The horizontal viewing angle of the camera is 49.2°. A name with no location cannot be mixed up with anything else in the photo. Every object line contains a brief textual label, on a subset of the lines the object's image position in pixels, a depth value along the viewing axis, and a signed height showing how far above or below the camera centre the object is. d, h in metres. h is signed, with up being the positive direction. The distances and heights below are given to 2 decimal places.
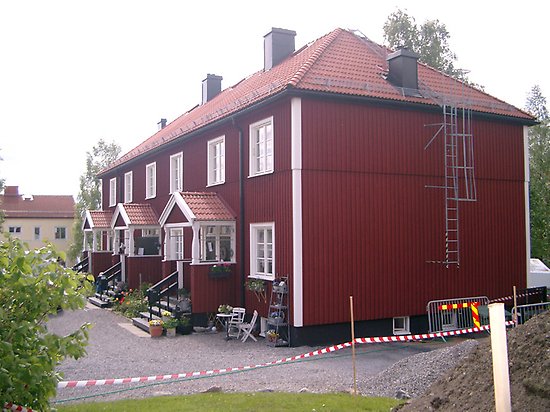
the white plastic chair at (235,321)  15.46 -2.30
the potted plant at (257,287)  15.16 -1.40
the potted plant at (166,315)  16.66 -2.28
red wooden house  14.30 +1.03
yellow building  63.23 +1.85
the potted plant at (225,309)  15.52 -1.97
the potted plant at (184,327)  15.97 -2.49
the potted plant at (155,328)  15.83 -2.51
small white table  15.15 -2.24
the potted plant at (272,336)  14.02 -2.43
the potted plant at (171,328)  15.80 -2.49
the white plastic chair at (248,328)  14.89 -2.39
